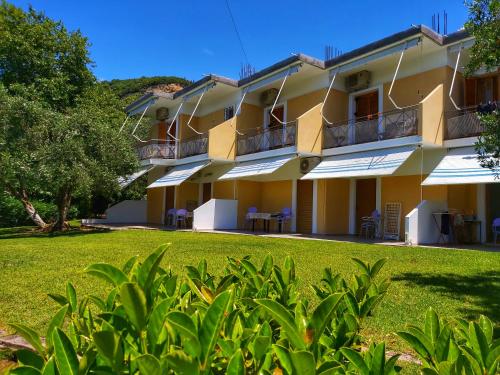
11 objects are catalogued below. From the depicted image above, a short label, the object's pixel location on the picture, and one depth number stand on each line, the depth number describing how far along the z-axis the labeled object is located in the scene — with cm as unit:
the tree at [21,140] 1587
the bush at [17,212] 2625
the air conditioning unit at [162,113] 2861
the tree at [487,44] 702
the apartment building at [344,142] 1510
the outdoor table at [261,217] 2009
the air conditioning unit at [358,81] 1836
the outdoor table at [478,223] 1530
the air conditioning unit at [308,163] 1917
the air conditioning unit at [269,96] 2232
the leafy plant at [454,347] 163
